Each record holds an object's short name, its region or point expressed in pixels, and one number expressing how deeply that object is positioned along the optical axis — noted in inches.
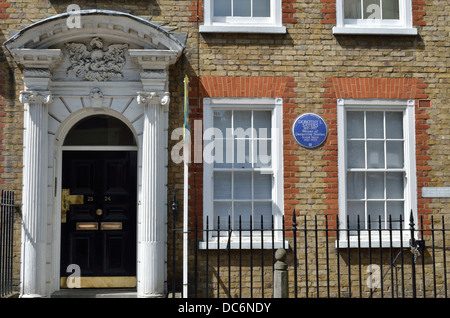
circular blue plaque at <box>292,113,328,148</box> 343.6
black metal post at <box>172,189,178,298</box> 297.3
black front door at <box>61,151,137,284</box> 340.2
